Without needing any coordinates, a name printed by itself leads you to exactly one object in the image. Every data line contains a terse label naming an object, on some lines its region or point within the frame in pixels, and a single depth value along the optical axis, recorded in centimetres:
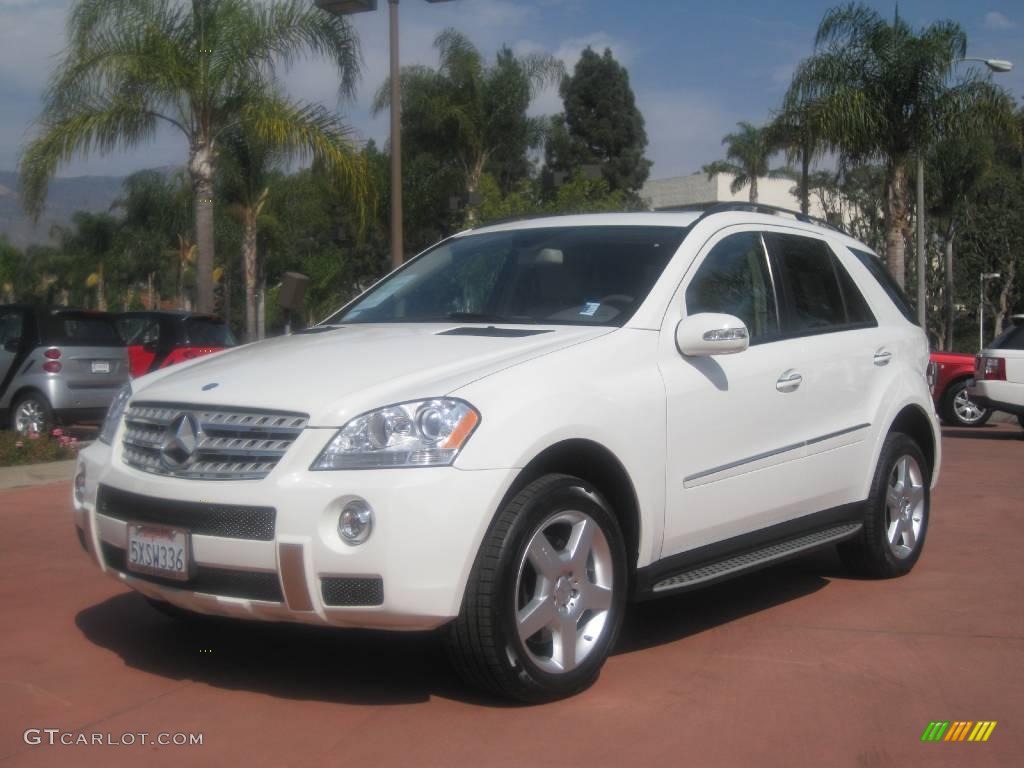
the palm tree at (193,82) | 1752
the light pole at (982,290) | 4698
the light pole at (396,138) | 1529
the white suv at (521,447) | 401
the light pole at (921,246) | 2570
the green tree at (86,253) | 5516
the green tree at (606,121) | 5931
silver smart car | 1375
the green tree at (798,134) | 2344
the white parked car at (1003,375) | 1473
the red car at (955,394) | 1759
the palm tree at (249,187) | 2436
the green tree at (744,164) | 4881
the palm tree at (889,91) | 2295
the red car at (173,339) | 1569
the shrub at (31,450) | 1164
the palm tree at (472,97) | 3166
